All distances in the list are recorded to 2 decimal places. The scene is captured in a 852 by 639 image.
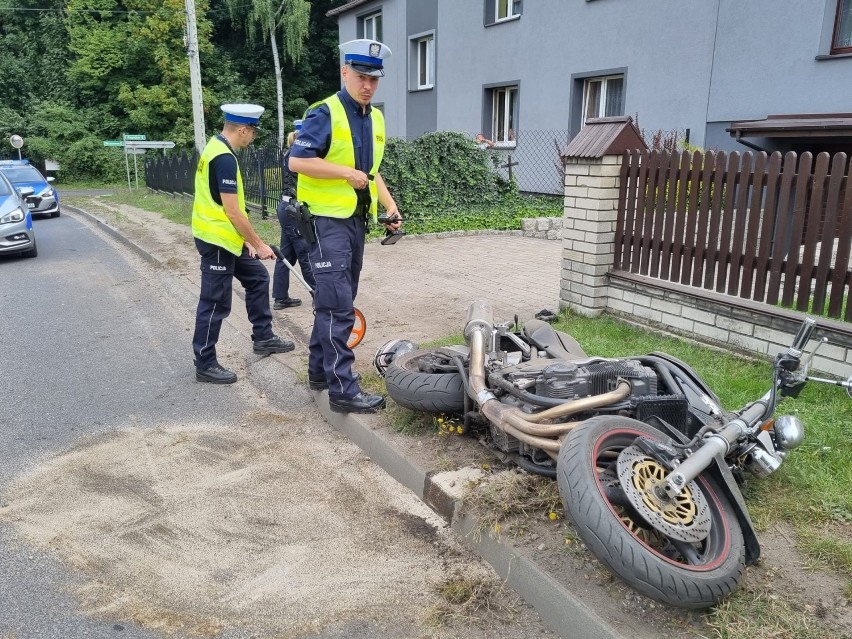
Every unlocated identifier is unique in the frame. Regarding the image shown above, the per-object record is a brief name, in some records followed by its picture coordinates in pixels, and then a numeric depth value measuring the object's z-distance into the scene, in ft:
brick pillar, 19.84
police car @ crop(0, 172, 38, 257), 37.29
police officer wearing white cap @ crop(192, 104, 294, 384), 17.04
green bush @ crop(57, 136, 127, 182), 112.06
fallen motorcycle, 8.02
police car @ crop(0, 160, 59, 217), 60.85
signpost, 74.81
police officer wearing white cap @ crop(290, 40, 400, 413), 13.65
